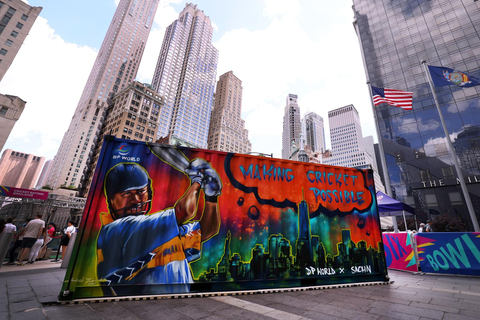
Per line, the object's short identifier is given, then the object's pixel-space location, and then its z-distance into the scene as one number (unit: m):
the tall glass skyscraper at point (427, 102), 32.91
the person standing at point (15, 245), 8.16
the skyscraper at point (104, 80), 88.94
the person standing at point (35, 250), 8.30
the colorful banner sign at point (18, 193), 17.64
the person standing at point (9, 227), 6.54
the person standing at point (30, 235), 7.82
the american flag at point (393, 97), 11.88
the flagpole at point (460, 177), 9.64
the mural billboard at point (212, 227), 4.14
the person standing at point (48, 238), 9.66
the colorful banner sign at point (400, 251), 8.68
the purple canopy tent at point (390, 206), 9.79
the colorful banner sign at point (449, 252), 7.41
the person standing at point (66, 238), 8.92
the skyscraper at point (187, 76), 116.12
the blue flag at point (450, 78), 11.02
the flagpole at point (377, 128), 11.38
